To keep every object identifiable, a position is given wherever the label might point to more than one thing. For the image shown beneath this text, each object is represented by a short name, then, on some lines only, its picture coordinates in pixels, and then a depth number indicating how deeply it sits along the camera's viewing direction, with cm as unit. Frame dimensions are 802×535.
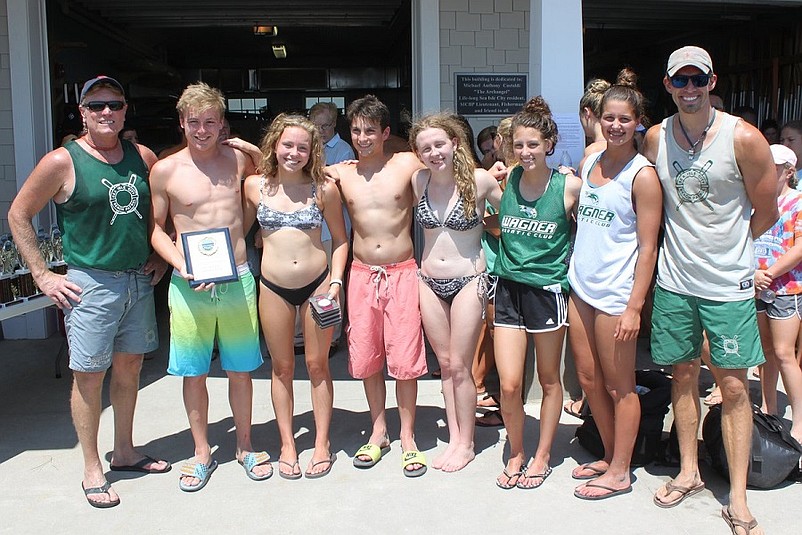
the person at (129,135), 726
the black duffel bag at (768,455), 355
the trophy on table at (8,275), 444
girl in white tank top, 327
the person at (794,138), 504
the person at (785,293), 402
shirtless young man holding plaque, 364
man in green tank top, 351
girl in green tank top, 352
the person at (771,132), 762
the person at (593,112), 392
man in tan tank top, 311
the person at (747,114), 751
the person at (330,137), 605
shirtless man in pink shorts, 381
